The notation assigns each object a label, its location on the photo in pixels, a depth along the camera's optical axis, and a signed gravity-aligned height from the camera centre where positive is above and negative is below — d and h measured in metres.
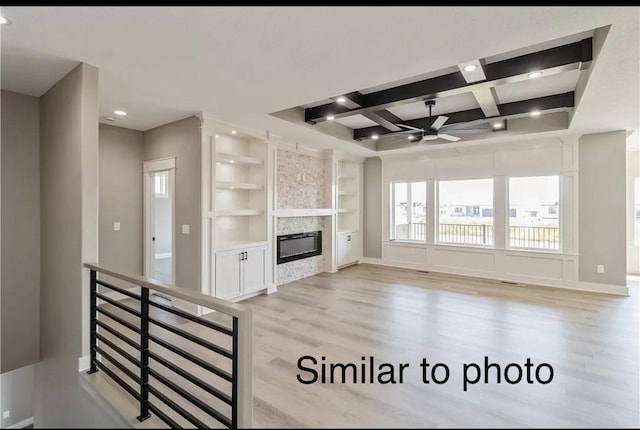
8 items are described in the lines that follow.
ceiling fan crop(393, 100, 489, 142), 4.15 +1.14
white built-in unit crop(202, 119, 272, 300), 4.30 +0.03
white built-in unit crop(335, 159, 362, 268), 7.38 +0.16
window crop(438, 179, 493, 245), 6.25 +0.05
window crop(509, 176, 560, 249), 5.58 +0.02
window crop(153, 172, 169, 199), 8.82 +0.79
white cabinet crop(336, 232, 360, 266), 7.01 -0.76
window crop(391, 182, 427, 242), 7.05 +0.06
